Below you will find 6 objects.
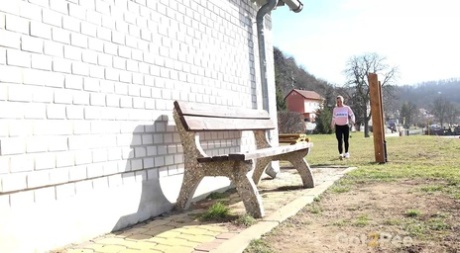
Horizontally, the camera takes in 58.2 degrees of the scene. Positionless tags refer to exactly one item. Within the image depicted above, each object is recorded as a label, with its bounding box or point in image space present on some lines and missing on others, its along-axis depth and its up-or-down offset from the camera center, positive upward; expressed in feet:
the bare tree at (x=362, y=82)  128.88 +17.87
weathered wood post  29.27 +1.51
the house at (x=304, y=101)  225.89 +18.57
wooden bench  13.00 -0.57
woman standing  31.81 +0.93
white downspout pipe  23.65 +4.85
